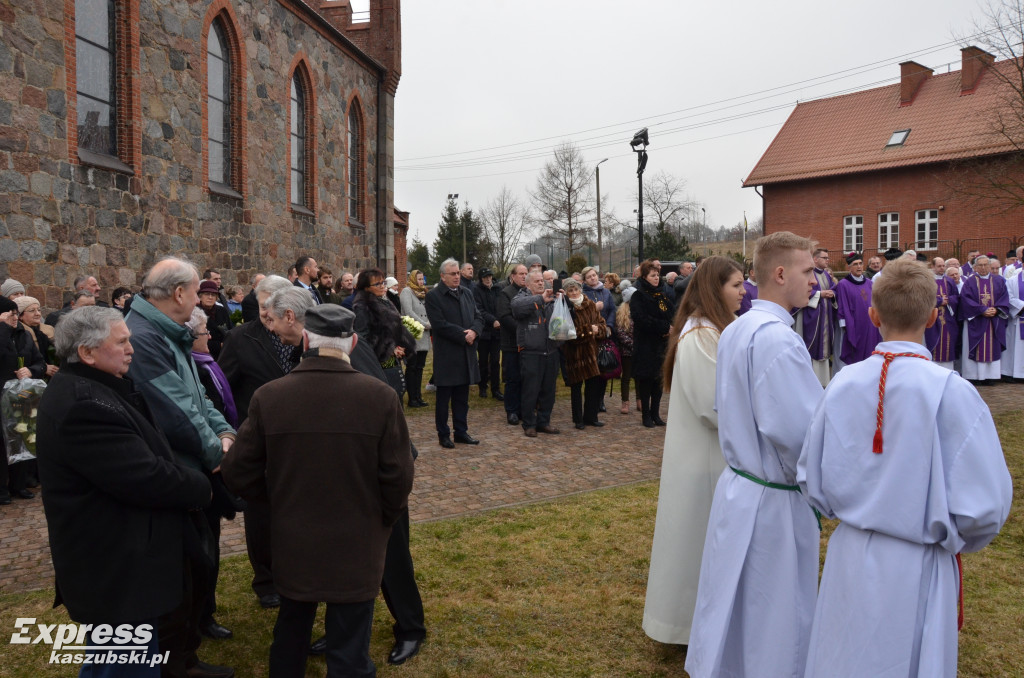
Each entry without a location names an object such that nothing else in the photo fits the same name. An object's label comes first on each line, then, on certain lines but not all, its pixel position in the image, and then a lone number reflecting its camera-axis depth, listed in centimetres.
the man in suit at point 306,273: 971
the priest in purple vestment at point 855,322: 1120
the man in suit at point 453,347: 899
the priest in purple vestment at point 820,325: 1104
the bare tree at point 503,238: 5019
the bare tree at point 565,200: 4847
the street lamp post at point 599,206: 4325
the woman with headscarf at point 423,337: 1152
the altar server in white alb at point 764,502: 306
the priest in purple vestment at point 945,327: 1264
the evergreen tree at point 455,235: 4872
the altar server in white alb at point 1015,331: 1388
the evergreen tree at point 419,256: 5166
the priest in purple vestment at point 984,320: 1339
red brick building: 3253
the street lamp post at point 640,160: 1742
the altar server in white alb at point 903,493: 243
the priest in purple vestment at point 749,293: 1018
